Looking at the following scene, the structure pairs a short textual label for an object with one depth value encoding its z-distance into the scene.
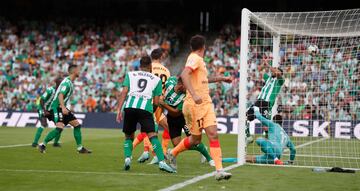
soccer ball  19.72
